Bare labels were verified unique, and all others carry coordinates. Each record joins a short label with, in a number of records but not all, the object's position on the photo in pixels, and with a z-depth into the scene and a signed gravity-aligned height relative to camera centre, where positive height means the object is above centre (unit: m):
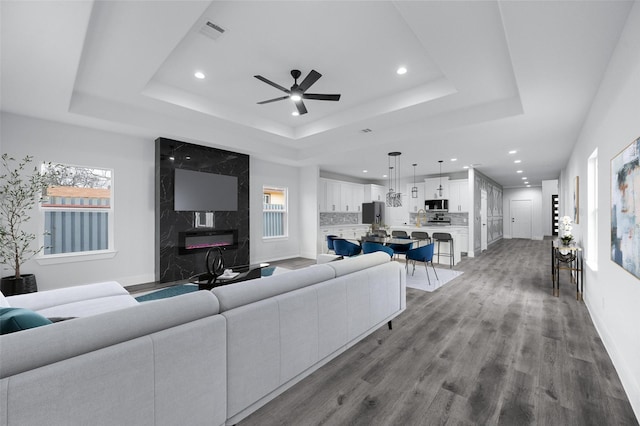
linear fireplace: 5.29 -0.52
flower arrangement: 4.27 -0.30
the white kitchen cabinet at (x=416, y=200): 9.67 +0.49
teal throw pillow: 1.24 -0.49
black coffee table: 3.35 -0.83
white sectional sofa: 0.99 -0.66
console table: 4.11 -0.70
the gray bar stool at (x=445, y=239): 6.32 -0.58
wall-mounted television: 5.21 +0.47
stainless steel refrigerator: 9.82 +0.04
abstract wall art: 1.73 +0.04
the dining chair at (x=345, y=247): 5.83 -0.72
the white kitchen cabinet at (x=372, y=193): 10.34 +0.81
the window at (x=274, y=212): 7.21 +0.06
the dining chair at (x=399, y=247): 5.28 -0.65
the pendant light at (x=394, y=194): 6.50 +0.48
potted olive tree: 3.58 +0.02
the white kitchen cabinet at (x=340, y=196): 8.57 +0.60
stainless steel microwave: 8.84 +0.28
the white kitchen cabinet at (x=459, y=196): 8.39 +0.56
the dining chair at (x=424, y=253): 4.96 -0.72
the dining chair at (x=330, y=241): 6.68 -0.66
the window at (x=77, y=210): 4.19 +0.08
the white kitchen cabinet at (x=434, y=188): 8.88 +0.86
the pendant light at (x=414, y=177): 7.94 +1.33
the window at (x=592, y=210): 3.47 +0.03
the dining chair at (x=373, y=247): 5.07 -0.63
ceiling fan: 3.15 +1.47
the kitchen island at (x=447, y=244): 6.88 -0.73
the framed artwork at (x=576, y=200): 4.56 +0.22
